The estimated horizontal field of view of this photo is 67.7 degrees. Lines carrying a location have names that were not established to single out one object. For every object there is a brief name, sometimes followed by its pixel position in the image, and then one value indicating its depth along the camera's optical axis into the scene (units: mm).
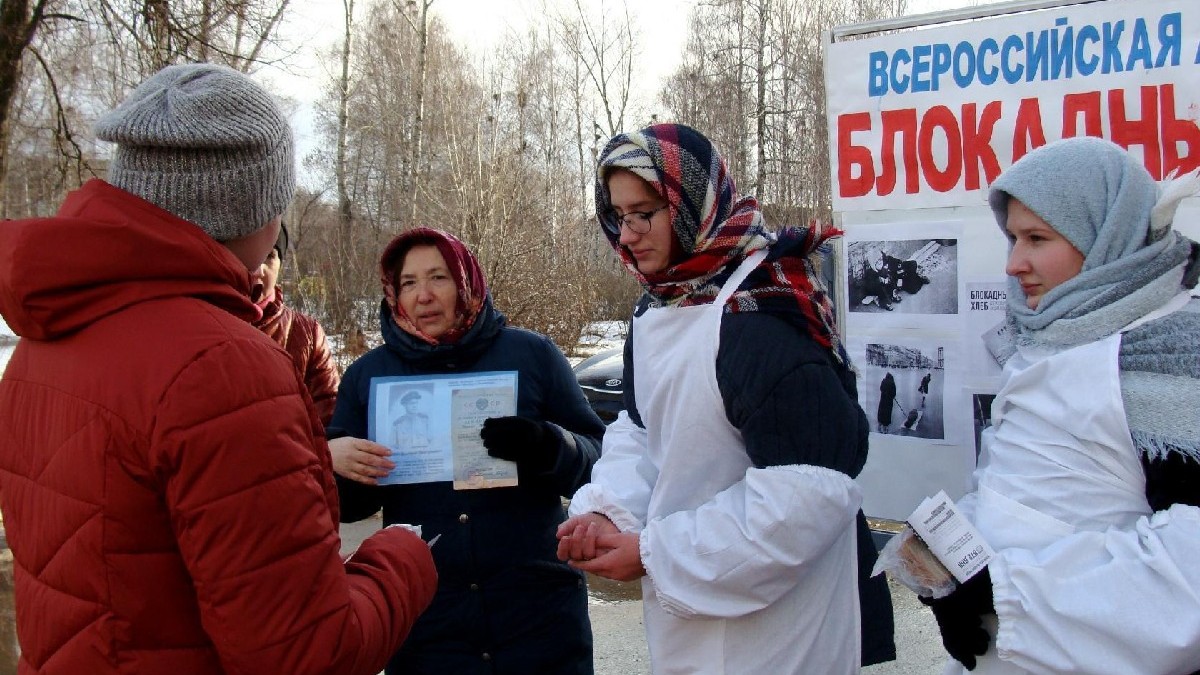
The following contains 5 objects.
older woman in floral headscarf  2363
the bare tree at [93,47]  7410
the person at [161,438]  1228
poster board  2633
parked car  8367
